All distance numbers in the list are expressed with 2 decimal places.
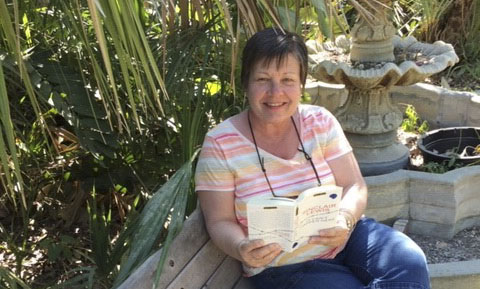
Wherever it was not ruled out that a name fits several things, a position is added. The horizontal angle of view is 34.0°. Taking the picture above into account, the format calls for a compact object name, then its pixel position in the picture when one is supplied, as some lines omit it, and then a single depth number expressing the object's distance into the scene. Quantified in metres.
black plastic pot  4.04
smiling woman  2.35
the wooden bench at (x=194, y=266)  2.00
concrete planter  3.48
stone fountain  3.60
